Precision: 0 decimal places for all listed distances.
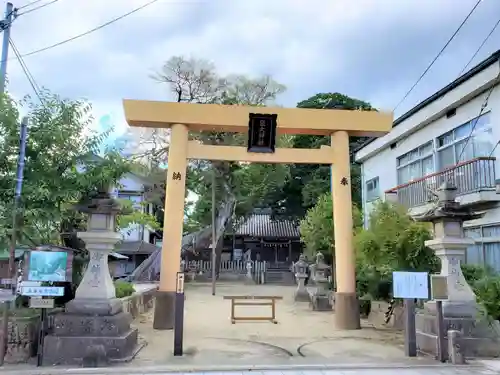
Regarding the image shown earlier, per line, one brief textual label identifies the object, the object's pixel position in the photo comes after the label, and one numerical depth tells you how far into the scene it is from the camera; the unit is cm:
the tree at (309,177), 3316
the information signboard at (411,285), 813
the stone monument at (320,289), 1627
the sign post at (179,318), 818
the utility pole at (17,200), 811
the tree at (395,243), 1077
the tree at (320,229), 2011
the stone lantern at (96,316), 764
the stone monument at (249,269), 3155
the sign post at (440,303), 786
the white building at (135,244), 2981
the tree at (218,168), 2673
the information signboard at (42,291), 744
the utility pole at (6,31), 1164
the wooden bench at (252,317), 1302
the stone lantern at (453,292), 822
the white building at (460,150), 1193
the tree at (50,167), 865
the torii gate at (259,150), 1173
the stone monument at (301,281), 1955
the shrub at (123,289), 1226
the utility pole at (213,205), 2447
